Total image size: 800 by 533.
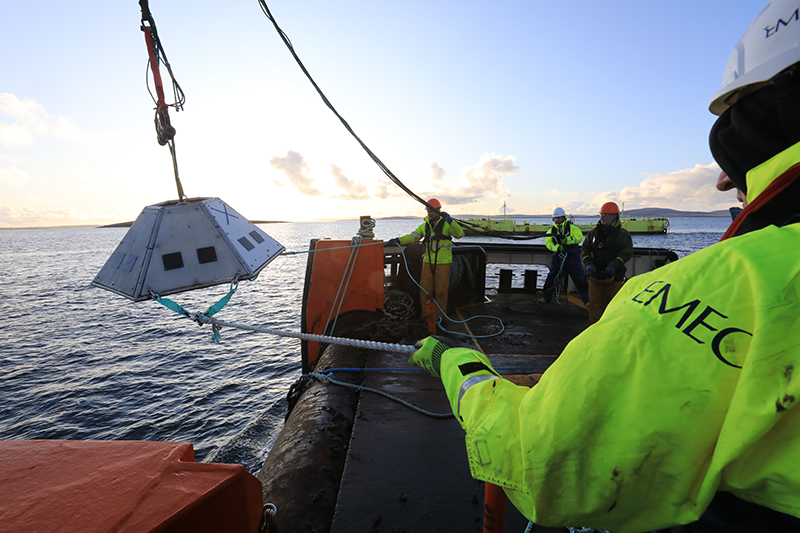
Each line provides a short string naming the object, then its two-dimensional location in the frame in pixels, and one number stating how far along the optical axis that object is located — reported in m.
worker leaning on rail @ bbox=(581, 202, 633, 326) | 5.93
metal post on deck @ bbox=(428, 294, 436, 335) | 5.74
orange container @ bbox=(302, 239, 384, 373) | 5.95
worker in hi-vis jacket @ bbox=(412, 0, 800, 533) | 0.60
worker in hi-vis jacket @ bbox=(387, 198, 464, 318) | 6.16
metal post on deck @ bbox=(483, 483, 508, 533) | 1.49
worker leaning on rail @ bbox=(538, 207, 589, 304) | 7.93
